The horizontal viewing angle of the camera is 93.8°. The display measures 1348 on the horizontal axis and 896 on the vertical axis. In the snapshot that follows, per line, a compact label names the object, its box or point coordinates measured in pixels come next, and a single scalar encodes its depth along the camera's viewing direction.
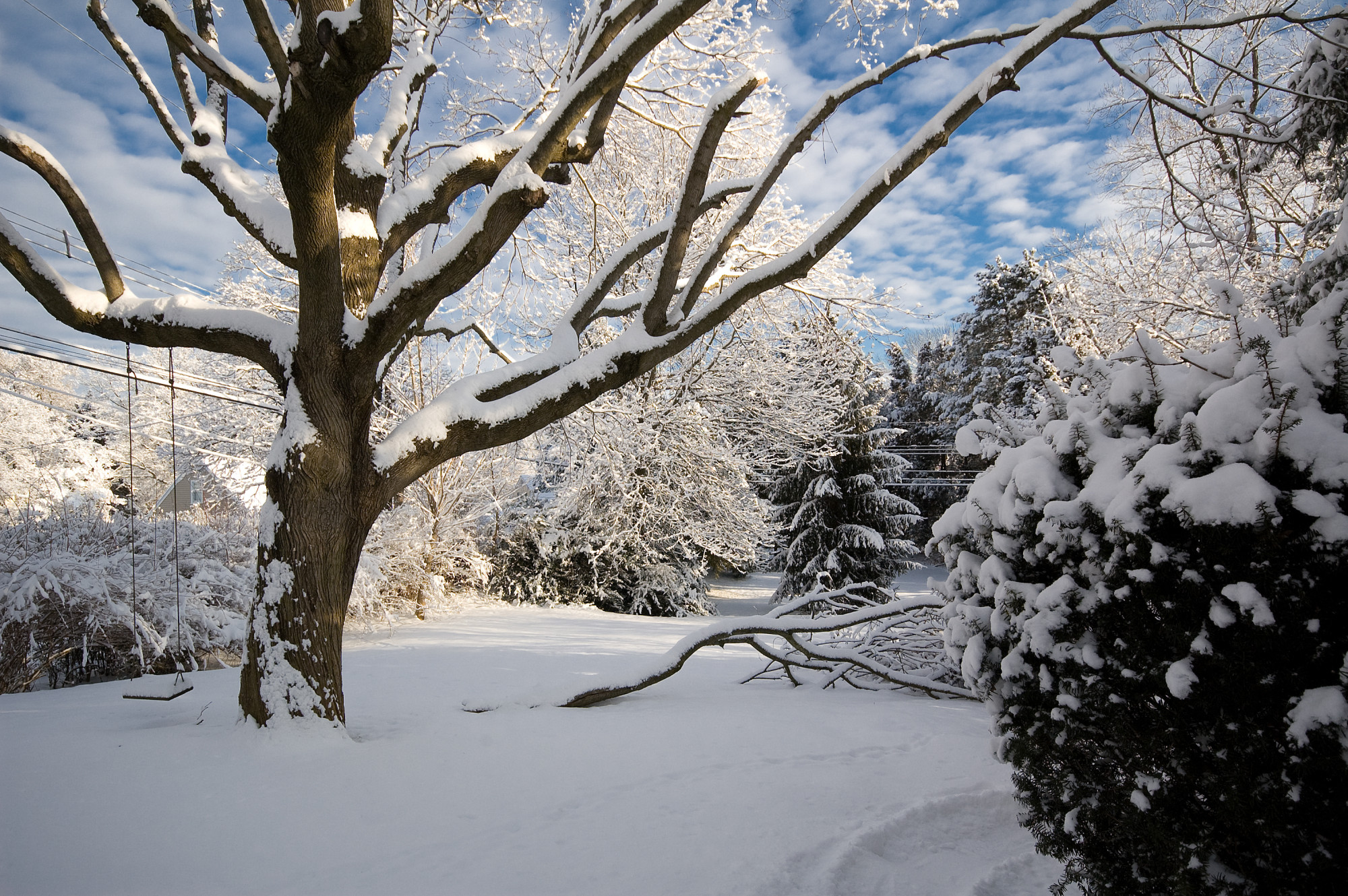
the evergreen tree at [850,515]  17.17
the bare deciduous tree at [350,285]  3.37
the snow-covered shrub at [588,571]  12.97
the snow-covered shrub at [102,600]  5.75
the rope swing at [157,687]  3.81
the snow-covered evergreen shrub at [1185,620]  1.47
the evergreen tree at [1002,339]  21.36
